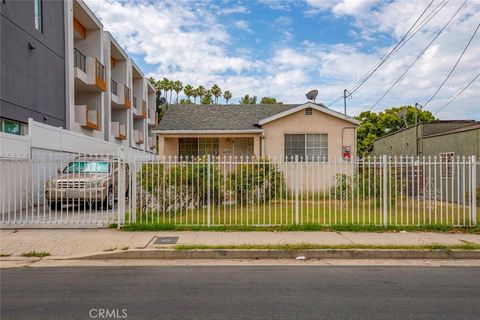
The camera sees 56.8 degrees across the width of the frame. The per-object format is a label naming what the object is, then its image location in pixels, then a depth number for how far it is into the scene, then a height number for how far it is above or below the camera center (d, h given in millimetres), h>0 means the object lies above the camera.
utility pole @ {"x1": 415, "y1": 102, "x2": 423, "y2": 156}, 22203 +1055
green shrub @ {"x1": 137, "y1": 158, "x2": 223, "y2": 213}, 11406 -583
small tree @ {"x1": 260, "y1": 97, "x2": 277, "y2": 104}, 53506 +7675
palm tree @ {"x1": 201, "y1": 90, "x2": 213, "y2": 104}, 69875 +10614
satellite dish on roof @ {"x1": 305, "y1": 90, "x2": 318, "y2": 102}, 20688 +3174
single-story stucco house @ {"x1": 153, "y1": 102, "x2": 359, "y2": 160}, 19156 +1346
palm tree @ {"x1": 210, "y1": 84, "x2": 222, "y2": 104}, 70500 +11705
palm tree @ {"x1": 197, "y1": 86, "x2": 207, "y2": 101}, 70719 +11616
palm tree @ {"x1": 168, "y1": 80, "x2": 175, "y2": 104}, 69875 +12638
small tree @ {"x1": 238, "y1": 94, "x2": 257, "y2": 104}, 54062 +7846
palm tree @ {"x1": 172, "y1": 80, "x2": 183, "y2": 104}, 70119 +12360
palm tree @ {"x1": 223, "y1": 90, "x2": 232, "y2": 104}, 72925 +11294
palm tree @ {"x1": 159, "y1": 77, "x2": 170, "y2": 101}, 69375 +12578
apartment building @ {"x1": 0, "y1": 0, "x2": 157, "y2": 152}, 15242 +4379
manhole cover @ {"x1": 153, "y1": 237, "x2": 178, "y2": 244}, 9148 -1598
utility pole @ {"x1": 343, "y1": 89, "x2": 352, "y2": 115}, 35066 +5146
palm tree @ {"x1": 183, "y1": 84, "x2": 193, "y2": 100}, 70012 +11722
